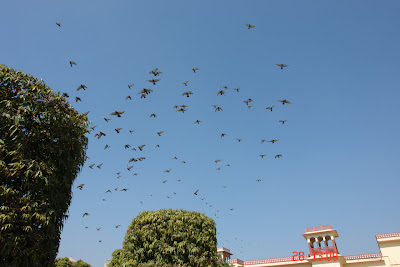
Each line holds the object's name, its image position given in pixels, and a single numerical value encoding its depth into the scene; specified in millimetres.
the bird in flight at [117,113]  17086
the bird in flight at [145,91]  16956
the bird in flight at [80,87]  16500
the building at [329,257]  32156
